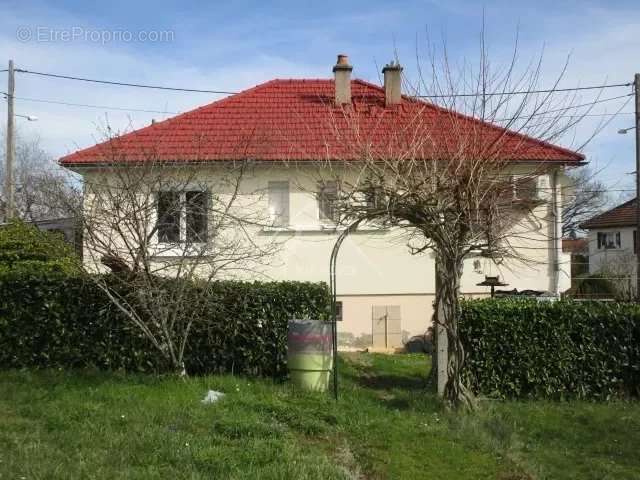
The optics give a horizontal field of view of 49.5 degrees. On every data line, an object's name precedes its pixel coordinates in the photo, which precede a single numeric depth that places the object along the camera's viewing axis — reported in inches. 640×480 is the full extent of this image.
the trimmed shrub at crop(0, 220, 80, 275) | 442.9
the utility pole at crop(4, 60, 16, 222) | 851.4
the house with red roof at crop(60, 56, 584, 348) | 581.6
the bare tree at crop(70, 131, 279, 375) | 369.7
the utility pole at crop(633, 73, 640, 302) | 789.2
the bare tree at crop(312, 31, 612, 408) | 336.5
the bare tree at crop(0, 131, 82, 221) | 381.1
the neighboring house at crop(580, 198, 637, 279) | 1669.5
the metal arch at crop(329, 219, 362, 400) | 356.8
